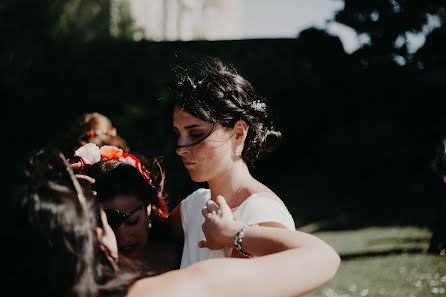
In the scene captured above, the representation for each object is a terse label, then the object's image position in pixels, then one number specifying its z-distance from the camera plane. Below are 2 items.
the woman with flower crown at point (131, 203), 2.41
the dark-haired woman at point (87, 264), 1.38
